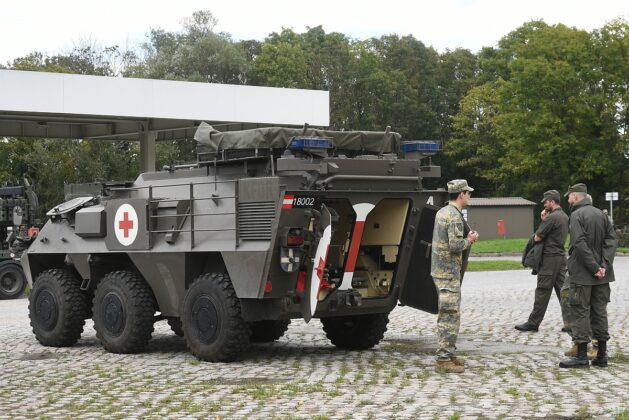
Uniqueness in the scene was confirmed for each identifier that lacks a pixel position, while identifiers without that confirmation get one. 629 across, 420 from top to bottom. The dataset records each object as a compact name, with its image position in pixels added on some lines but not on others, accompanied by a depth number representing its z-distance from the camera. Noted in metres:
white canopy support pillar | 36.62
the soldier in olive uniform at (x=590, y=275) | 11.30
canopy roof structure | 30.53
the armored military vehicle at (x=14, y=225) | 25.28
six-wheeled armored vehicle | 11.70
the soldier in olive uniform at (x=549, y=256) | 15.04
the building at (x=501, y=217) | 55.34
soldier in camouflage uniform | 11.20
